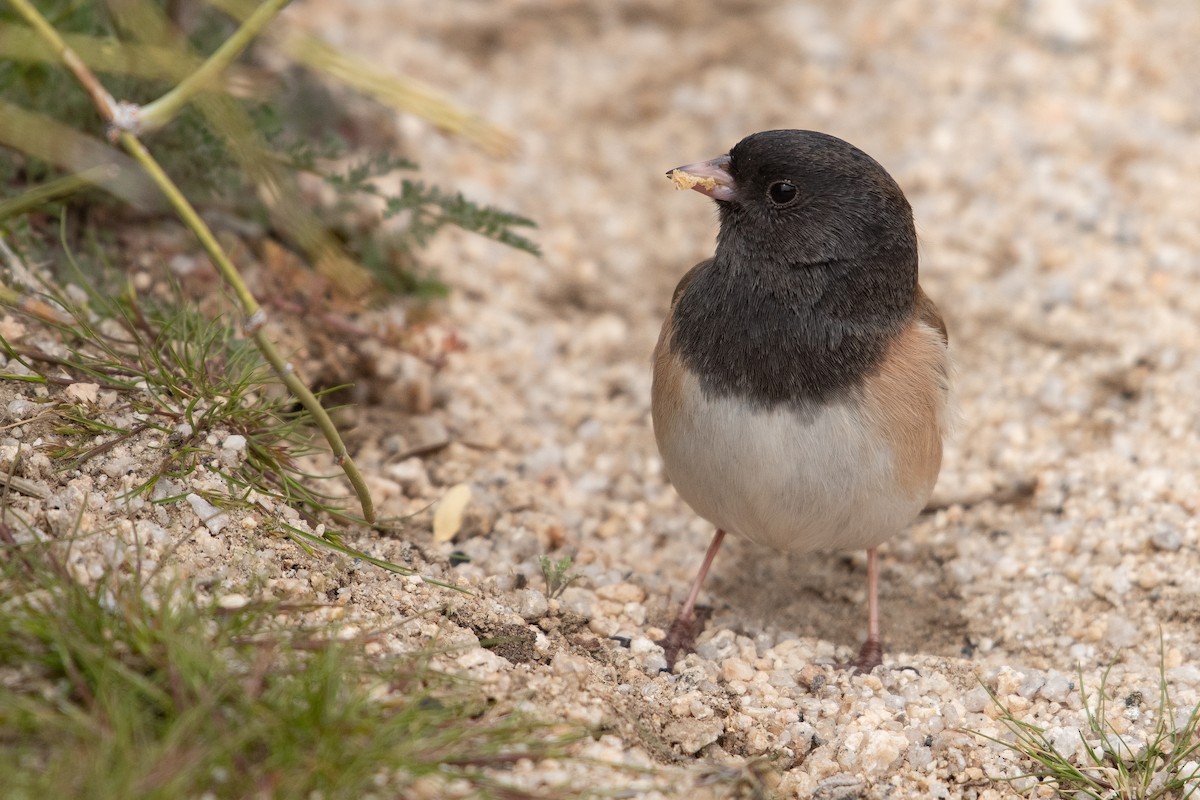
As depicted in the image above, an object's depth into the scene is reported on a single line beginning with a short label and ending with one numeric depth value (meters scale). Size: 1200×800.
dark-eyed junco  3.90
